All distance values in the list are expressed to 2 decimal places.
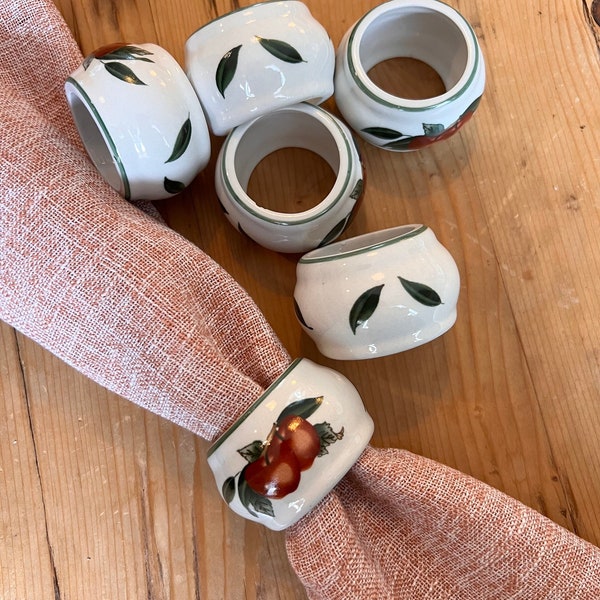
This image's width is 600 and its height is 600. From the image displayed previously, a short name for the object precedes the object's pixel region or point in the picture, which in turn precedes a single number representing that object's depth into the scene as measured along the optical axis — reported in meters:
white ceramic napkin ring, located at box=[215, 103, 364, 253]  0.40
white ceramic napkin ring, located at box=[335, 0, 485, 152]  0.41
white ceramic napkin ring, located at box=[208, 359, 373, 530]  0.34
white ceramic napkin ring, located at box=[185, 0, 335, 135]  0.39
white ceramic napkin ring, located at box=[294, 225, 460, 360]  0.38
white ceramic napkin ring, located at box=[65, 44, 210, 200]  0.38
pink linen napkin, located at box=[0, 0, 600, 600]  0.37
